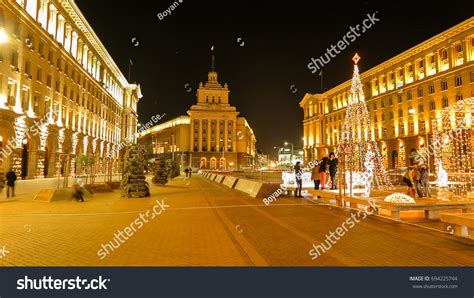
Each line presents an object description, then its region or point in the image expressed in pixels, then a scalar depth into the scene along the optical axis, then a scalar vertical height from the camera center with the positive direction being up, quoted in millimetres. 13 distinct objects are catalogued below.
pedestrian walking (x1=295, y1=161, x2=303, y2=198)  18920 -391
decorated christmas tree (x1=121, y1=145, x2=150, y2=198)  20719 -322
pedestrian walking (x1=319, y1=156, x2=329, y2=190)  18566 +181
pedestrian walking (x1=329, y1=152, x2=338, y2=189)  18464 +348
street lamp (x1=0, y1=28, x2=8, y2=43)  13345 +5471
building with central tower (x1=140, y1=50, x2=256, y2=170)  127125 +14654
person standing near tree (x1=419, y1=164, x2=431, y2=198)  15516 -393
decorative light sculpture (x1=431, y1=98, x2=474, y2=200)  16562 +1139
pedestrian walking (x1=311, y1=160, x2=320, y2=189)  18438 -206
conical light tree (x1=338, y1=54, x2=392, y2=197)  24333 +2508
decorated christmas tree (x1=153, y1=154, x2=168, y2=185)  33906 -109
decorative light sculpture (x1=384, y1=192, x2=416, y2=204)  11289 -935
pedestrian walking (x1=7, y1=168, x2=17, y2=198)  19656 -493
